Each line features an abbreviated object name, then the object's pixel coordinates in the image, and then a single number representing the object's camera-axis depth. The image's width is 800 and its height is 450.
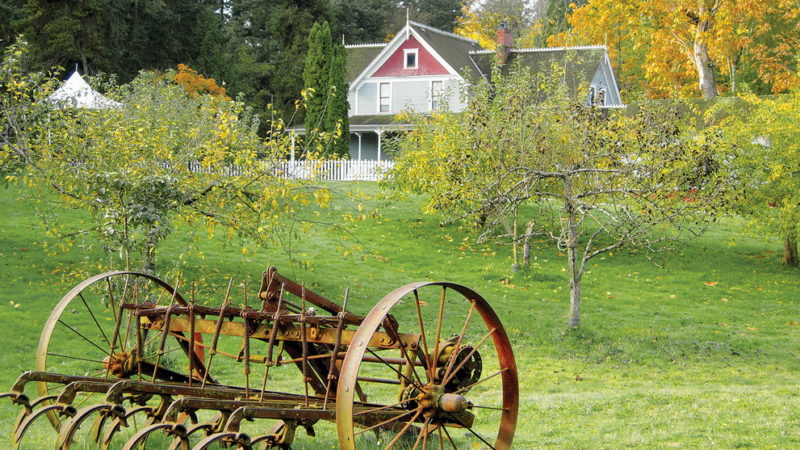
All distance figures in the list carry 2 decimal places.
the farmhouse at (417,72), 44.00
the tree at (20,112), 14.36
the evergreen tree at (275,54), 54.78
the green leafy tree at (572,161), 15.73
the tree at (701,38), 40.69
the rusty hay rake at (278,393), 6.26
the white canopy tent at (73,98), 15.56
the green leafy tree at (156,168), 12.66
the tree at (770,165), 20.91
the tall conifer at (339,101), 38.88
